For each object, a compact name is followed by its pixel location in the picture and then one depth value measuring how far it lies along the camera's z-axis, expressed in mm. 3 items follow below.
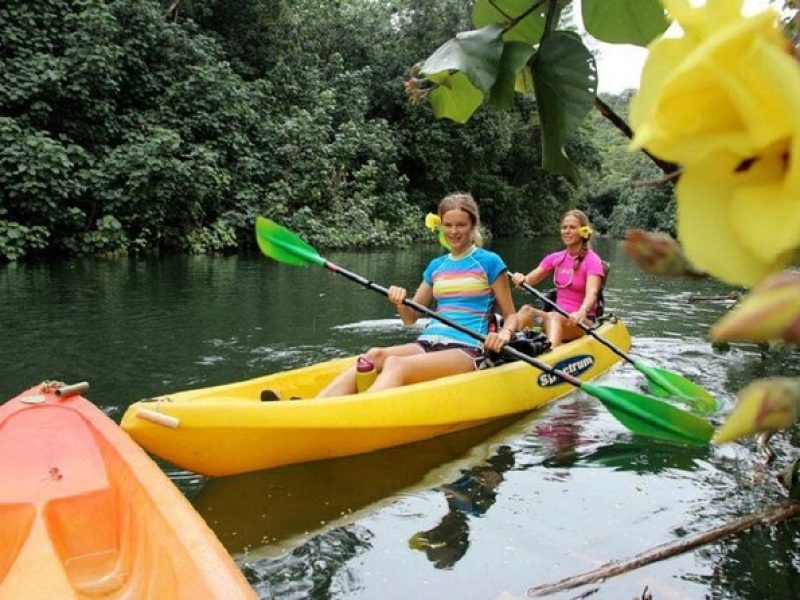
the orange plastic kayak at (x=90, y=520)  1951
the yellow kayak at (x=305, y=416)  3404
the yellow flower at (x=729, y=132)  247
